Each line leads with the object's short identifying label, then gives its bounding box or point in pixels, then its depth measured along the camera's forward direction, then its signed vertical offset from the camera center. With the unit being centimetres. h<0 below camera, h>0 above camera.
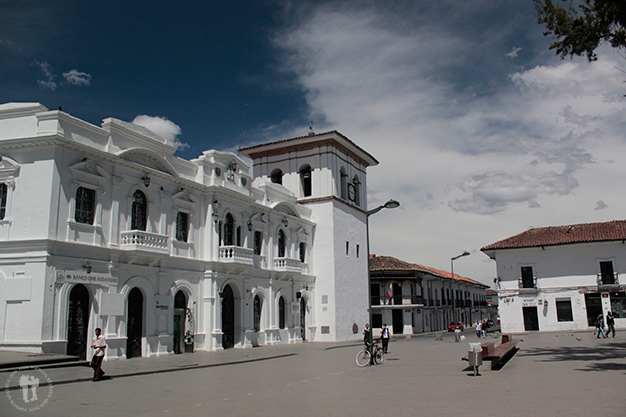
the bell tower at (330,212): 3441 +653
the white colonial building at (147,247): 1795 +270
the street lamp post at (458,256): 4531 +414
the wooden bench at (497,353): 1473 -151
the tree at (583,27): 1596 +856
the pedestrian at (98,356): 1384 -118
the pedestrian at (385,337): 2190 -129
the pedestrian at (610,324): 2891 -120
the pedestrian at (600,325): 2844 -122
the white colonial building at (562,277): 3909 +201
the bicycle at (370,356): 1720 -166
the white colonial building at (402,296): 4897 +90
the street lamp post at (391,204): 1884 +362
